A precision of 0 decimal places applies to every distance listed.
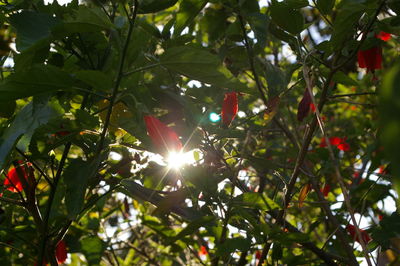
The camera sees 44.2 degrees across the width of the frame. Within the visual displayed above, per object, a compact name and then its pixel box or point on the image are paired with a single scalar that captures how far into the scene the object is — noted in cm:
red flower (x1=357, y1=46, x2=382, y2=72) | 137
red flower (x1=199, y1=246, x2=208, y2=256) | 205
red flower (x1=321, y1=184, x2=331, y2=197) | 197
